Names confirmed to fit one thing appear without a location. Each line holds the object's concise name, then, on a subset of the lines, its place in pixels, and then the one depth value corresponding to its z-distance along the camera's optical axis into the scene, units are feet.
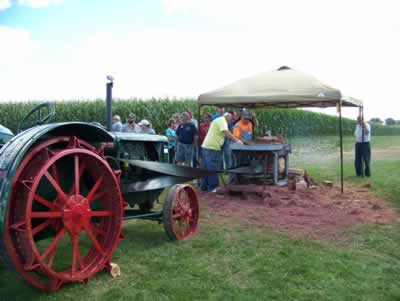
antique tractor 9.34
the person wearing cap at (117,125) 29.78
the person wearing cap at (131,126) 30.23
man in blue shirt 31.24
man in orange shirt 30.27
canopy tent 26.48
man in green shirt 25.70
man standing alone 34.76
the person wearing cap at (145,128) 30.60
